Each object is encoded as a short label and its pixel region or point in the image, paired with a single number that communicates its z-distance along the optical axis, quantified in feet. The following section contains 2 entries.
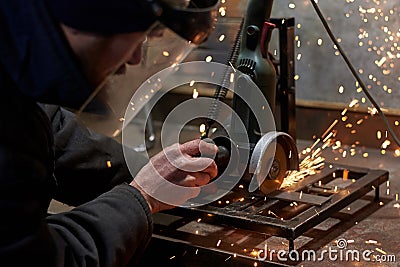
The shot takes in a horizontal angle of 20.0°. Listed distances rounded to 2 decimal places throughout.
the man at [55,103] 4.87
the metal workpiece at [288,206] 6.26
